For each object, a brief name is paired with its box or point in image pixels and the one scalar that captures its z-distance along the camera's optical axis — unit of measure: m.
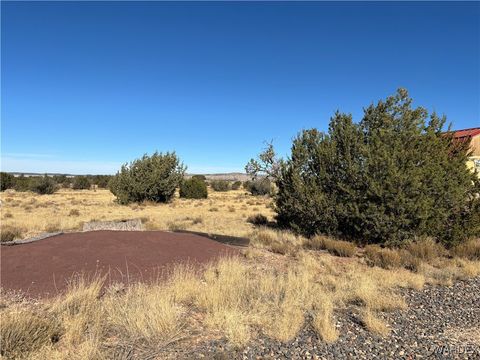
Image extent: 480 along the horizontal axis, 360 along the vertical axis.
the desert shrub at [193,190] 45.34
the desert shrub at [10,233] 14.62
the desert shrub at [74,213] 24.38
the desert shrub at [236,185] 81.16
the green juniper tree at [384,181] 12.73
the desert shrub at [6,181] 56.29
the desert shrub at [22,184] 53.44
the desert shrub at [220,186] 71.31
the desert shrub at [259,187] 54.69
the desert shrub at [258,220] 21.78
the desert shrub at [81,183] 67.88
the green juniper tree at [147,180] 33.97
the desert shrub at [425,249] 11.74
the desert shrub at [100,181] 75.74
